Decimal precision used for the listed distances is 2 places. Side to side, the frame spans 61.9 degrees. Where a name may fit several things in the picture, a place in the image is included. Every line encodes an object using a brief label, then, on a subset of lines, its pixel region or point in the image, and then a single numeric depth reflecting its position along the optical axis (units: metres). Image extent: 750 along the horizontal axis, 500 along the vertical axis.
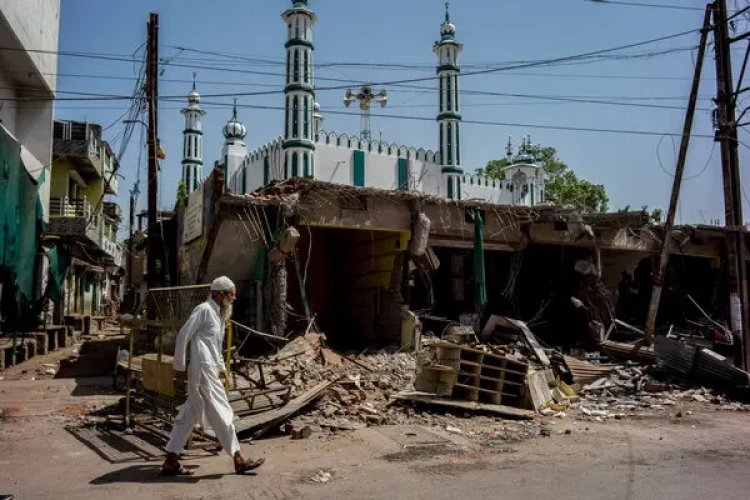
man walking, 5.75
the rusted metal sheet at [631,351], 13.28
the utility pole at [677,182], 13.85
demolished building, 12.38
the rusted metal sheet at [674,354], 12.30
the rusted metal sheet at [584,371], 11.84
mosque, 29.69
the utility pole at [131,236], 27.45
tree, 41.06
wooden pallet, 9.68
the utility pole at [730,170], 13.20
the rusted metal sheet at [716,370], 11.52
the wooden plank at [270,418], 7.32
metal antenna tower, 30.33
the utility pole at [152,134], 14.61
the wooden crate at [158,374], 6.91
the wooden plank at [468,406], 9.28
